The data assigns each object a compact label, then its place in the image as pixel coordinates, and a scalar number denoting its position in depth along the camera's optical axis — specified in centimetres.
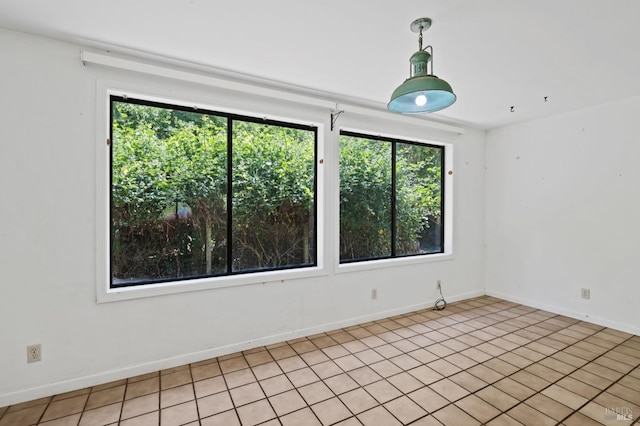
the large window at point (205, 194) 255
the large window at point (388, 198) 363
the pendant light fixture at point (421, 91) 177
